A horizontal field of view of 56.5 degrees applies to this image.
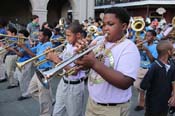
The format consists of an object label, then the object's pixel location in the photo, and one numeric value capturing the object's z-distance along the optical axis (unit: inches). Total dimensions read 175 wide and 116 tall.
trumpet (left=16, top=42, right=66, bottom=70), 85.5
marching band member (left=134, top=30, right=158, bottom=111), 117.8
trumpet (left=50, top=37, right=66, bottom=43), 147.0
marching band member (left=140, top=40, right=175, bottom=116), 86.1
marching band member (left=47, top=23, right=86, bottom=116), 87.4
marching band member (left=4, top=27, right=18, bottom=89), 161.0
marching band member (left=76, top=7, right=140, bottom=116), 50.2
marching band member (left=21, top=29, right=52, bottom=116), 104.6
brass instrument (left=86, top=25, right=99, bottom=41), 209.1
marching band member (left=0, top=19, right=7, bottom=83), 182.0
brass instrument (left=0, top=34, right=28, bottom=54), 133.6
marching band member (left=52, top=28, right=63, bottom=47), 188.2
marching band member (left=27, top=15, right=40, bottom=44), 234.8
